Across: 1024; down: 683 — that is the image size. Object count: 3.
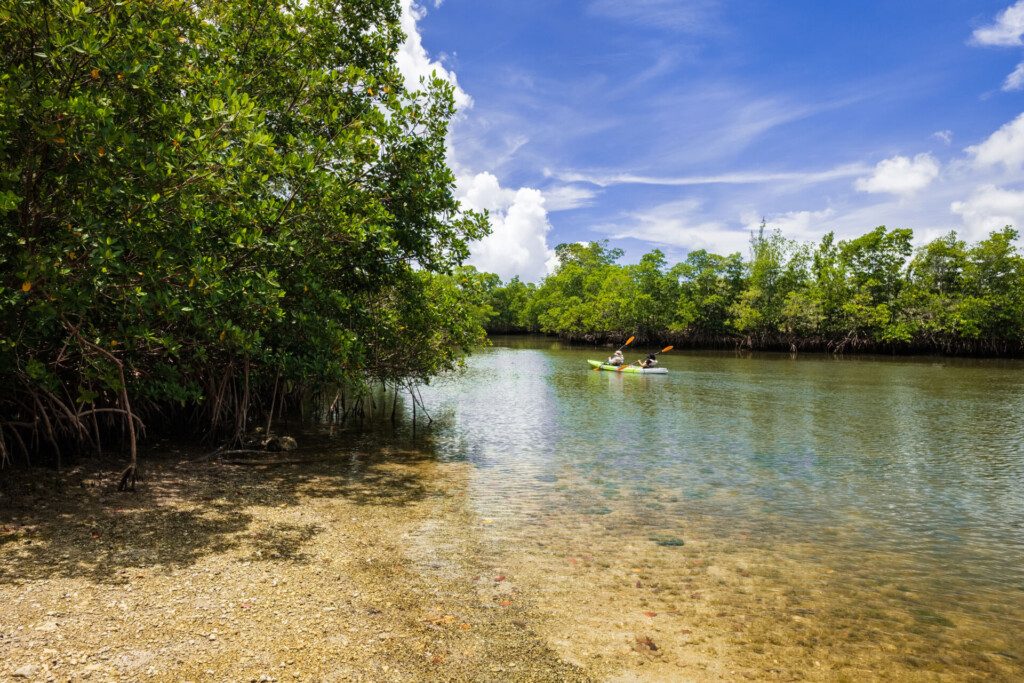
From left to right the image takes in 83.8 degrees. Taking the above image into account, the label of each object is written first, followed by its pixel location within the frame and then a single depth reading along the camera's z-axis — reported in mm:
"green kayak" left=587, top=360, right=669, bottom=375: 33000
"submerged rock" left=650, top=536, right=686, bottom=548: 8078
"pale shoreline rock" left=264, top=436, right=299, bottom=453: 12367
